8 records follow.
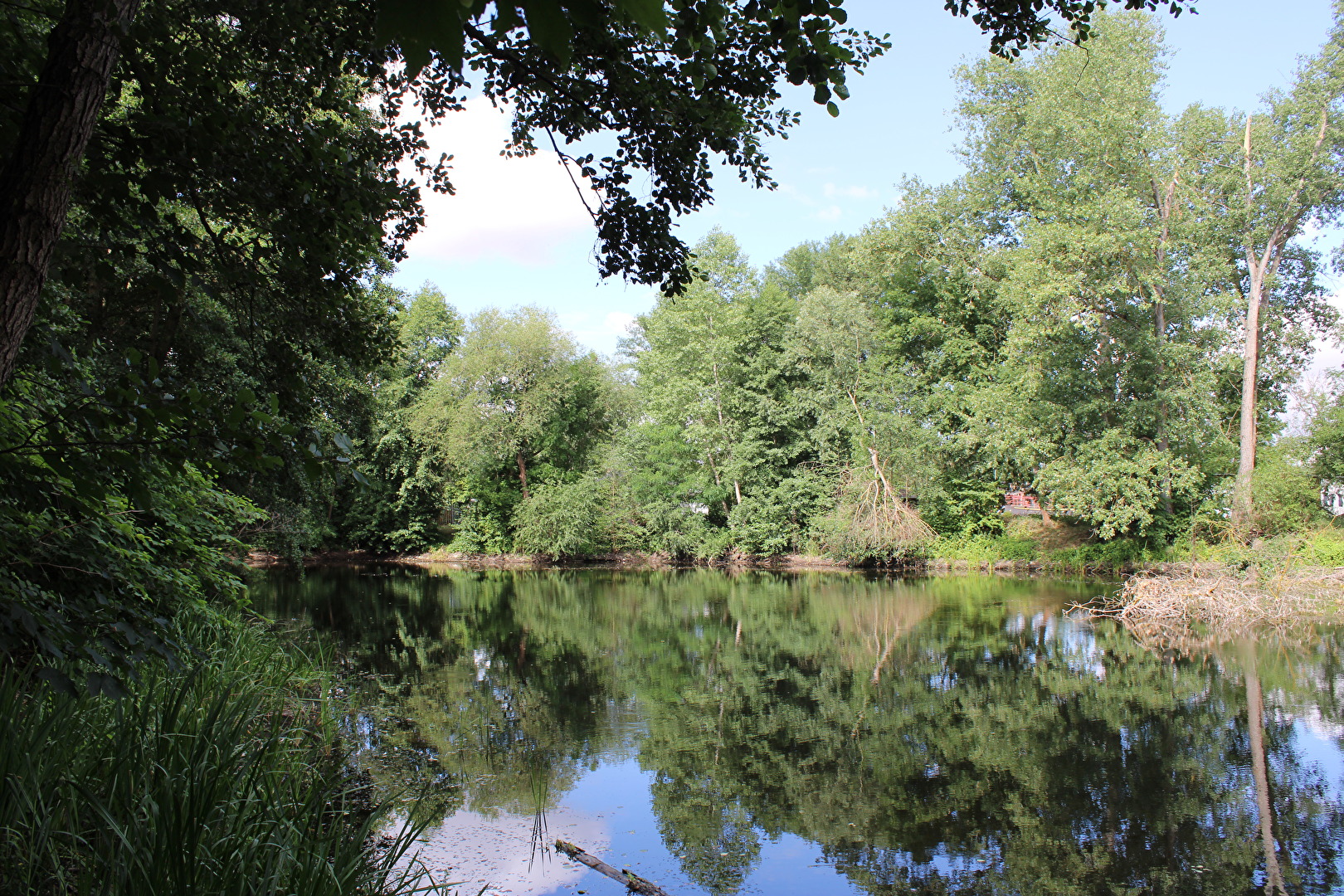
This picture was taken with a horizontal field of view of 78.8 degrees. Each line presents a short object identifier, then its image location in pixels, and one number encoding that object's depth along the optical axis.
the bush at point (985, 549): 23.69
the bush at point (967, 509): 25.88
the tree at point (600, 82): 1.18
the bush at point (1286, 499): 18.23
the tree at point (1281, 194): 18.91
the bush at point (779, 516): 26.88
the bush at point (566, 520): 29.16
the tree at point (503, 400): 30.67
